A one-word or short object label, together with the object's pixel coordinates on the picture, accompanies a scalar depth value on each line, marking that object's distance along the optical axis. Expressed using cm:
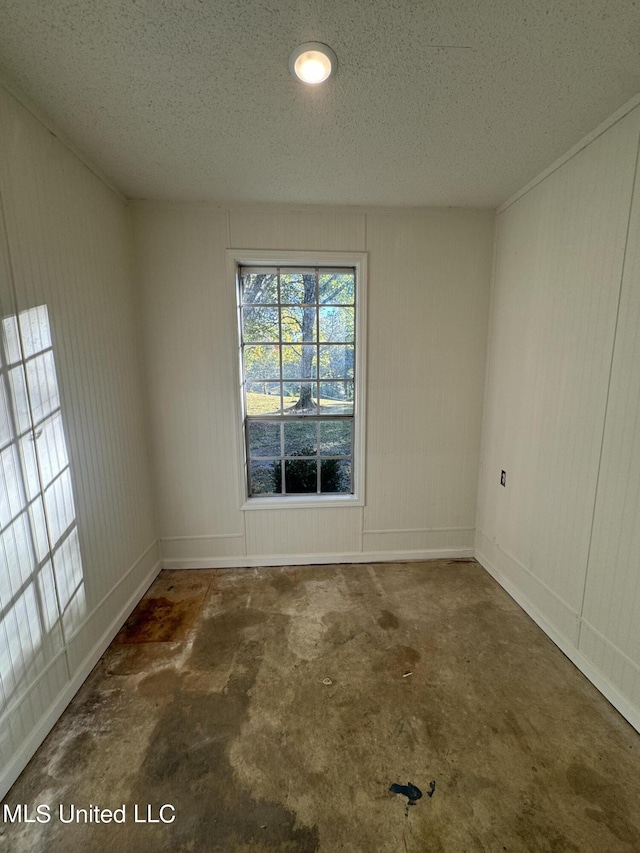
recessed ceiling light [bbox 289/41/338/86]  127
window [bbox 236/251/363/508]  277
